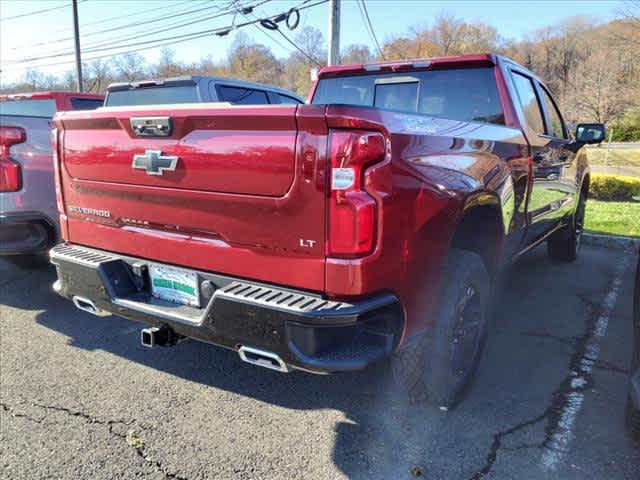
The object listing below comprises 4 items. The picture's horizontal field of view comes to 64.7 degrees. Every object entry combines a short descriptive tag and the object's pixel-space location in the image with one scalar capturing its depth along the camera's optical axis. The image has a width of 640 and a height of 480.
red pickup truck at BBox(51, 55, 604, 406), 2.01
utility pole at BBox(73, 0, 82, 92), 23.03
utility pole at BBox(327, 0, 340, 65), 13.16
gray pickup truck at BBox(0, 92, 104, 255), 3.98
